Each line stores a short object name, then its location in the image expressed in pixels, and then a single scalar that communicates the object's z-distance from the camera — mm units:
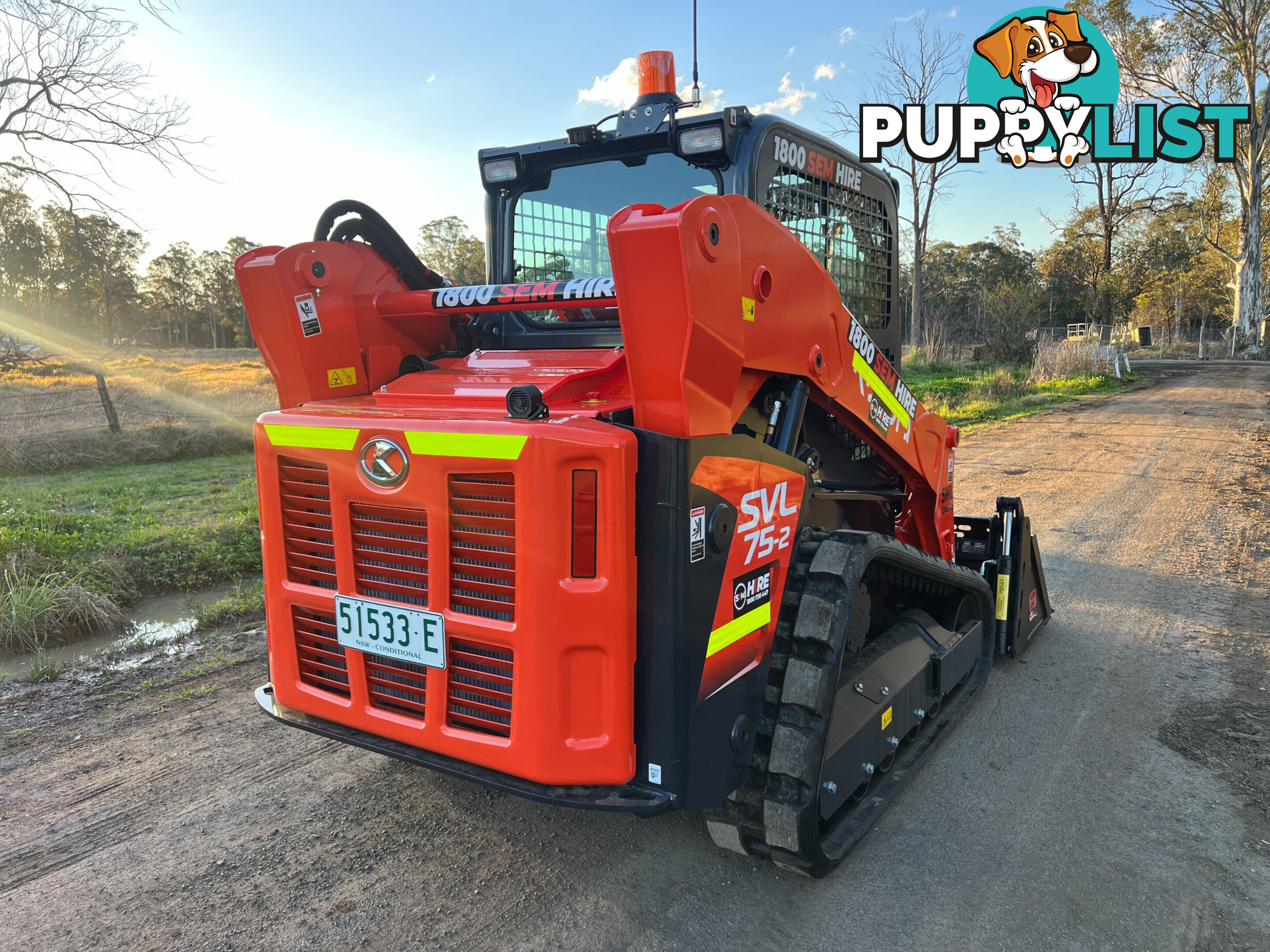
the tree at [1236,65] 29953
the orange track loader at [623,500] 2230
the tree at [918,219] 30359
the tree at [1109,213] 34375
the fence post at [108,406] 12562
